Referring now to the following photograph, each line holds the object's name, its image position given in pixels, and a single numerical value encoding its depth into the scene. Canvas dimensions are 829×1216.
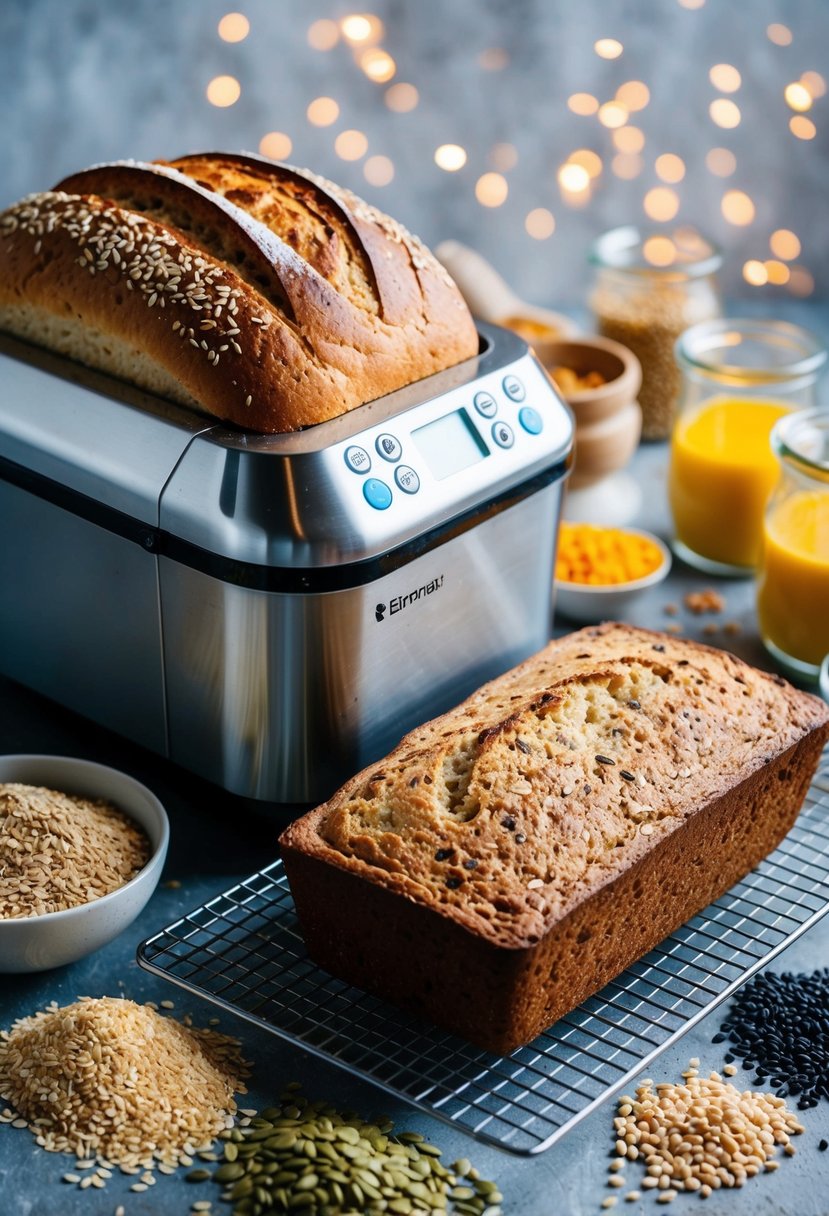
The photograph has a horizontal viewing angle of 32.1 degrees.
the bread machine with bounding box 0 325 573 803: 1.52
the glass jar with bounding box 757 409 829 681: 2.06
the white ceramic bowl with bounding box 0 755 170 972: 1.46
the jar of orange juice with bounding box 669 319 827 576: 2.32
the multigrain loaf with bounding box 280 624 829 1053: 1.37
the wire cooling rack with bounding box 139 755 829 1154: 1.36
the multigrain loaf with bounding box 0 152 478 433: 1.58
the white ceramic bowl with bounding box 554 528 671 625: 2.20
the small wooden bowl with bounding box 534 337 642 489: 2.32
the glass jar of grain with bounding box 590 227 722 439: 2.67
